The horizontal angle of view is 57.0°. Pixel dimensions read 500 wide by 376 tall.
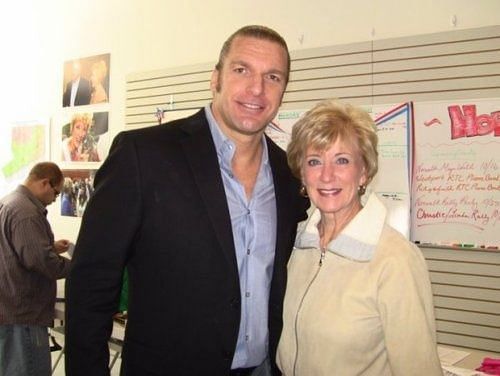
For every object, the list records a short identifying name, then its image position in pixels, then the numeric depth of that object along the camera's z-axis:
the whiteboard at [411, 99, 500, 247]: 2.91
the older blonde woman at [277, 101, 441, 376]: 1.51
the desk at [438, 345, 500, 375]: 2.52
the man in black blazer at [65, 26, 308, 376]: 1.53
